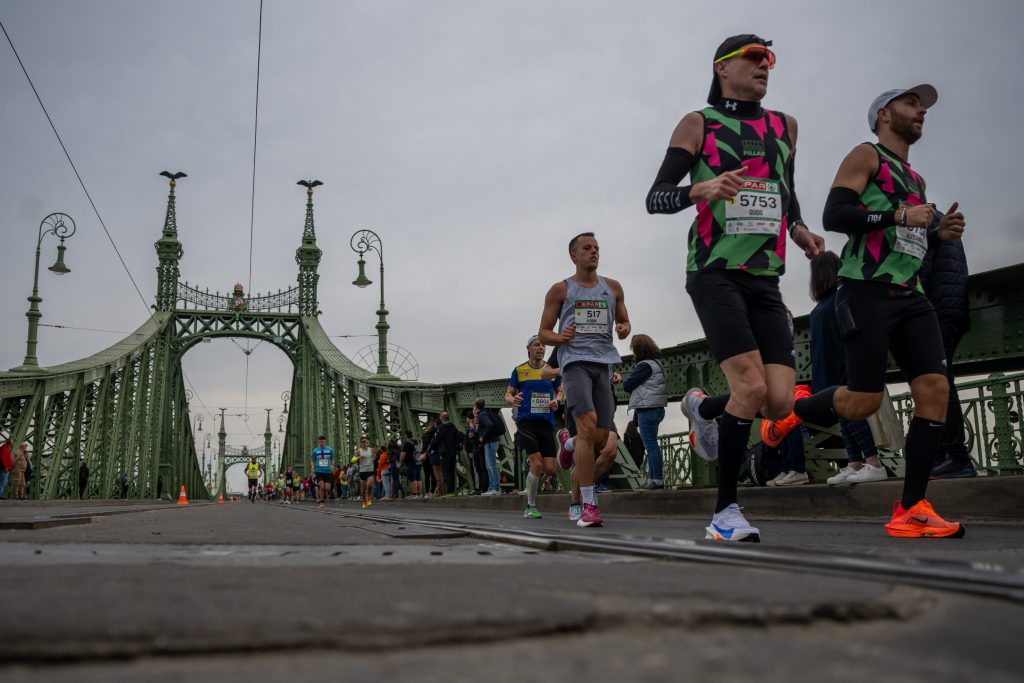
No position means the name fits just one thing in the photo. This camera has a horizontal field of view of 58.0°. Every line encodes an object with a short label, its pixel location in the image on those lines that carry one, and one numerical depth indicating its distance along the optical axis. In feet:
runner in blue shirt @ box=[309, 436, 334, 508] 84.23
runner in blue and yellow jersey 28.07
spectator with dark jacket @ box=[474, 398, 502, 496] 45.19
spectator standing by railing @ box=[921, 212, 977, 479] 17.93
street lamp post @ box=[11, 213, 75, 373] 95.55
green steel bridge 25.00
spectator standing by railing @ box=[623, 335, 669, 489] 30.25
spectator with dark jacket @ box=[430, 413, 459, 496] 54.70
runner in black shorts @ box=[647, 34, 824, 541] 12.42
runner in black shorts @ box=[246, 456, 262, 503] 170.60
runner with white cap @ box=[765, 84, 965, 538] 12.86
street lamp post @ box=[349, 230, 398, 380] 85.97
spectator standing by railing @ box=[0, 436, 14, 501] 71.77
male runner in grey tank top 20.21
